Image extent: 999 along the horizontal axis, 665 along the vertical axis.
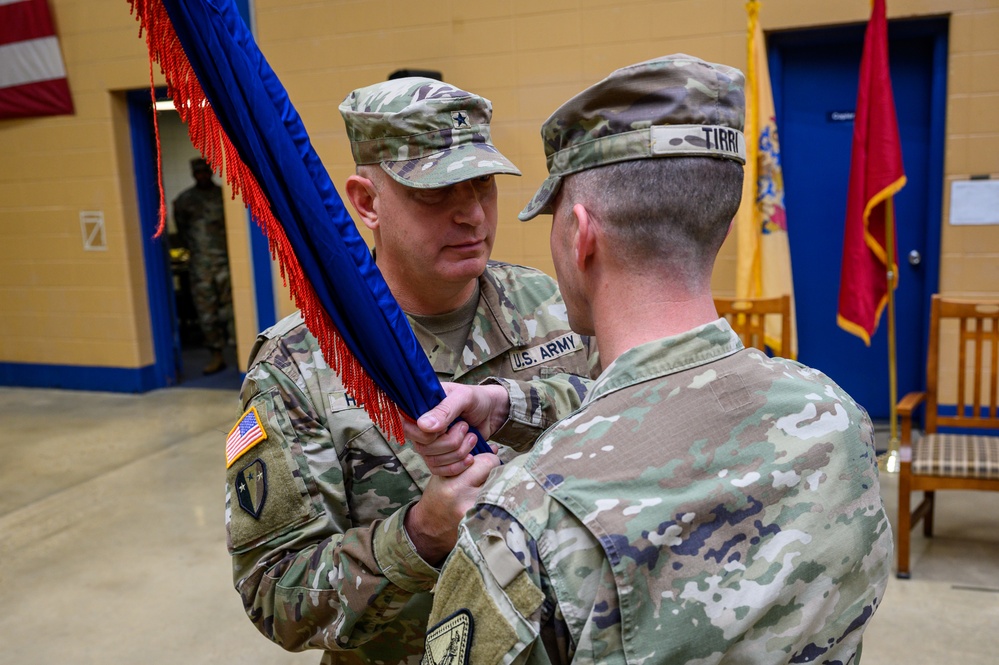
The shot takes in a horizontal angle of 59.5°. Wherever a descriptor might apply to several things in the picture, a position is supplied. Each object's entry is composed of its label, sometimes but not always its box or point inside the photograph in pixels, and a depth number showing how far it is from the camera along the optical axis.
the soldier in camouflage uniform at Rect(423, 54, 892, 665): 0.83
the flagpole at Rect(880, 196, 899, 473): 4.05
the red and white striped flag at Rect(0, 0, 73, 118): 6.15
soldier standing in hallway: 6.82
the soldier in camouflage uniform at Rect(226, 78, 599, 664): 1.24
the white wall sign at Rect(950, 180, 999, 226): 4.29
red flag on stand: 3.97
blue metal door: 4.50
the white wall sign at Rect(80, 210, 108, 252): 6.32
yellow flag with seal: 4.26
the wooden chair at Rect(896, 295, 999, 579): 3.13
